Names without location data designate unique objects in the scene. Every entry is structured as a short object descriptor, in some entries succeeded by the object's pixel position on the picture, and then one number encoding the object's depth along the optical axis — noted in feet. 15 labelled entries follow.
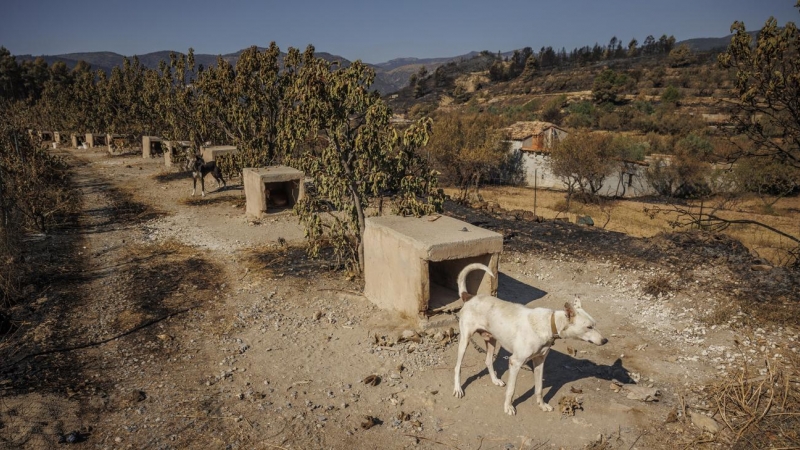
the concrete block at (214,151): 66.05
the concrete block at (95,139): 111.65
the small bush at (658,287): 29.68
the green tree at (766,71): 26.48
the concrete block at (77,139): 114.73
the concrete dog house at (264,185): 47.04
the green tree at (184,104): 73.92
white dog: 17.25
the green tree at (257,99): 58.39
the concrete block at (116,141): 101.81
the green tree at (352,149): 28.66
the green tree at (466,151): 102.06
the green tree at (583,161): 97.04
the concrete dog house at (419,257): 24.17
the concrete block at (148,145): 93.97
